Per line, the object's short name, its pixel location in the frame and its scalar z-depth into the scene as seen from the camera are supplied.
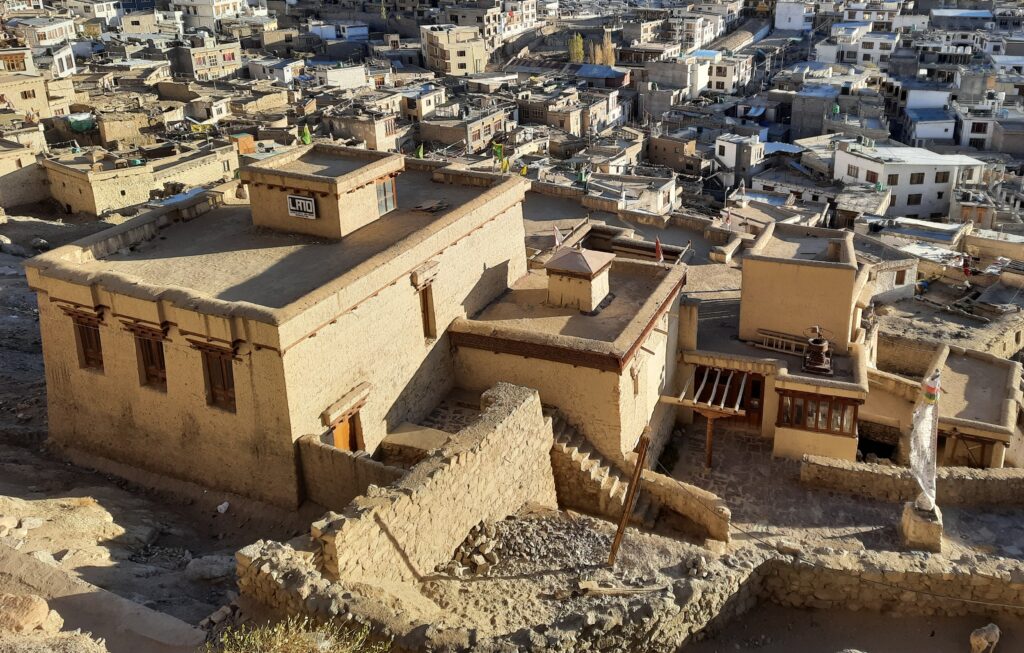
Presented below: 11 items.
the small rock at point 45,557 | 12.38
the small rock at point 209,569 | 13.03
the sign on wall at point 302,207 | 18.03
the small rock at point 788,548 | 14.47
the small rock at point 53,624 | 10.74
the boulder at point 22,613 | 10.52
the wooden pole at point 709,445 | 19.91
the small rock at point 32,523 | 13.50
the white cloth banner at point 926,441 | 16.32
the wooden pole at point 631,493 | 13.02
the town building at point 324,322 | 14.80
